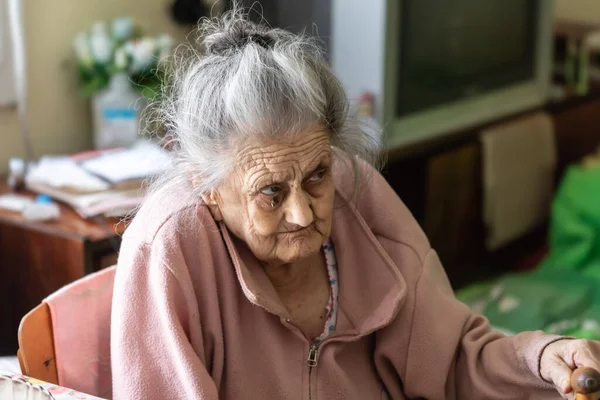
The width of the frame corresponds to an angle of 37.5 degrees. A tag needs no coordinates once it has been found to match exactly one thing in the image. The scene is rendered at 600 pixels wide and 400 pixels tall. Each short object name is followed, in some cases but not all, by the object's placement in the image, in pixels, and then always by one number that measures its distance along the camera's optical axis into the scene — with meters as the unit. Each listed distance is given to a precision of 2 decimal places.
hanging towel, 3.10
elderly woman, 1.30
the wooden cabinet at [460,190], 2.85
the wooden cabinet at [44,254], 1.97
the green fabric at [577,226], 3.00
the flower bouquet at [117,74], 2.43
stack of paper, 2.09
